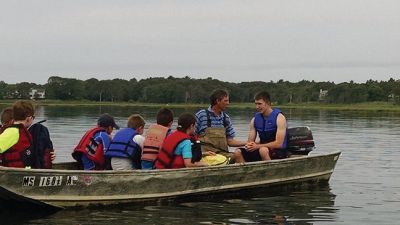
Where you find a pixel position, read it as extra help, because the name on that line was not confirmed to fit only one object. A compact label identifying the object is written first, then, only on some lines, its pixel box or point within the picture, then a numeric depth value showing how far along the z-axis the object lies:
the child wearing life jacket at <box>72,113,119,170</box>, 10.41
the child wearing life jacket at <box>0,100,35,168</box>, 9.39
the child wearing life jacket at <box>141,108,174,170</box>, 10.40
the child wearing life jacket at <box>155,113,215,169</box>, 10.26
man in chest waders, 11.76
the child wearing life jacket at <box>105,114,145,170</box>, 10.26
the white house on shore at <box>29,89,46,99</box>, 115.72
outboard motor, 12.55
